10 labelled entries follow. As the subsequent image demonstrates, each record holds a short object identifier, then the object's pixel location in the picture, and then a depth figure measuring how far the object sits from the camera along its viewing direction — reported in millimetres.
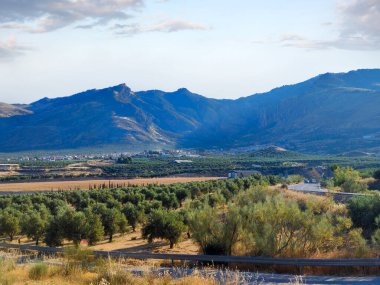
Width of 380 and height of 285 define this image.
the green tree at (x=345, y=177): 68625
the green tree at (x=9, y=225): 46062
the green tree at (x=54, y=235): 39281
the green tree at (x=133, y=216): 51697
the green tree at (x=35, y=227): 43750
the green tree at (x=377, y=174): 70994
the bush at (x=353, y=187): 63375
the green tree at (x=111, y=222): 45875
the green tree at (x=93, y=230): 40531
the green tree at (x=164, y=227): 40344
